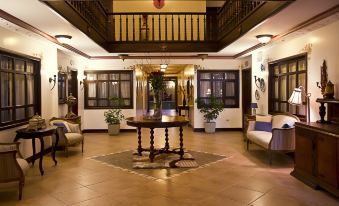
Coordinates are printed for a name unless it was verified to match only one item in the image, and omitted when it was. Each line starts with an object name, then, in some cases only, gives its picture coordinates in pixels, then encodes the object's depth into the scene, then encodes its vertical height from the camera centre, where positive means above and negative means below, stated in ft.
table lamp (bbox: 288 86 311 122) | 17.17 -0.11
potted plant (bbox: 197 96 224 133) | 32.19 -1.57
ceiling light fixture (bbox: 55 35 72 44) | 19.83 +4.00
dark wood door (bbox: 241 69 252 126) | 33.06 +0.49
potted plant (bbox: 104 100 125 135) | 31.51 -2.63
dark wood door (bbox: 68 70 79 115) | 30.68 +1.29
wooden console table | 16.19 -2.00
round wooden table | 18.29 -1.61
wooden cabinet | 12.64 -2.77
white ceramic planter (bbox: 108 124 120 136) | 31.48 -3.35
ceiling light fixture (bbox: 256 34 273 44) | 20.11 +3.97
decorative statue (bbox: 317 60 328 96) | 16.42 +0.99
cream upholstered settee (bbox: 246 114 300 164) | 18.28 -2.44
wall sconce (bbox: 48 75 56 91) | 22.56 +1.40
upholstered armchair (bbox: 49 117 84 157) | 20.58 -2.57
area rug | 16.85 -4.21
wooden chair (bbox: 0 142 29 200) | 12.80 -3.06
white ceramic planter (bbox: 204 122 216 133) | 32.53 -3.31
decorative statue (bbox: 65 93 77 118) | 26.20 -0.40
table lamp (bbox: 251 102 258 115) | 26.96 -0.79
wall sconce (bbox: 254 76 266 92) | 26.13 +1.21
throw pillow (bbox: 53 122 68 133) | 21.18 -1.93
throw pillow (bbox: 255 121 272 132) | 21.97 -2.23
